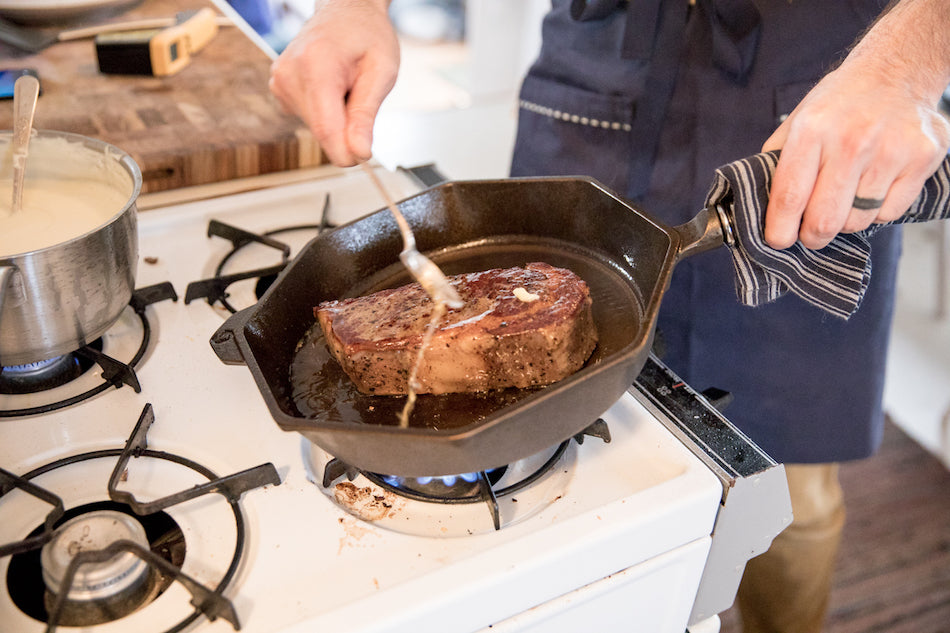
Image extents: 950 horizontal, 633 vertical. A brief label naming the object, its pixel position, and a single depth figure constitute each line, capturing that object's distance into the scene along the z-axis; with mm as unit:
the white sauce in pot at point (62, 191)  880
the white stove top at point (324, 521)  668
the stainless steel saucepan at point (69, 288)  735
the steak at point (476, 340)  806
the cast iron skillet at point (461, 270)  653
